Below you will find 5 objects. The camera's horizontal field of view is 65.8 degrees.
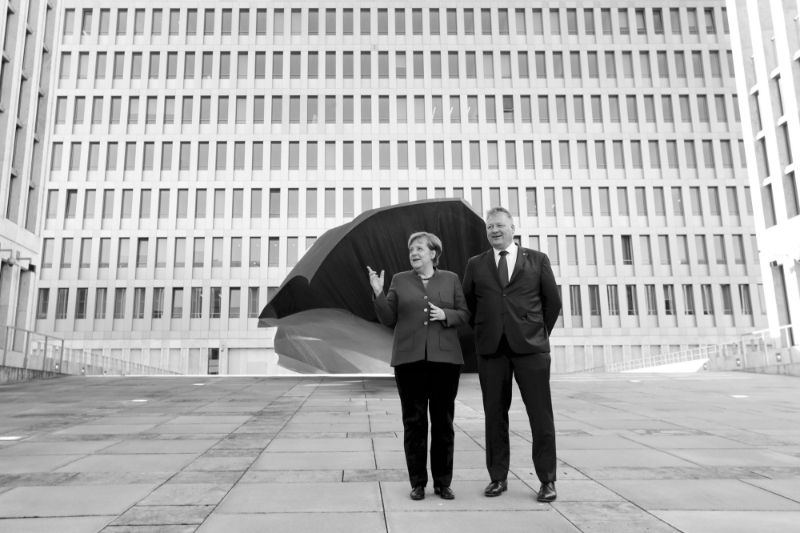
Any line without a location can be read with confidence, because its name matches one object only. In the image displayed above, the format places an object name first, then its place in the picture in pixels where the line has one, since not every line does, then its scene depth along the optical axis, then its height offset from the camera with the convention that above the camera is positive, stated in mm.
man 4004 +134
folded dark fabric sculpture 15516 +2137
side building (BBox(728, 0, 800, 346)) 25484 +9494
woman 3900 -81
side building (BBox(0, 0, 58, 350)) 25484 +9562
